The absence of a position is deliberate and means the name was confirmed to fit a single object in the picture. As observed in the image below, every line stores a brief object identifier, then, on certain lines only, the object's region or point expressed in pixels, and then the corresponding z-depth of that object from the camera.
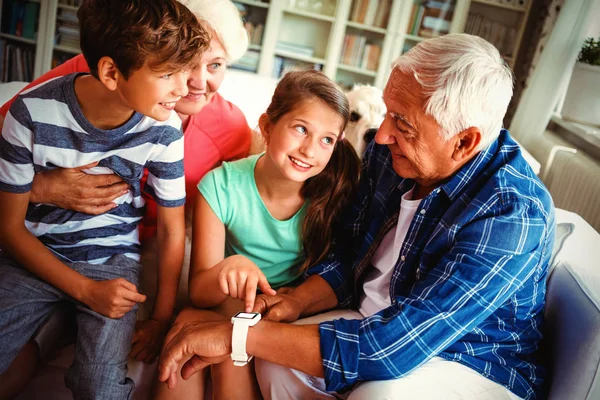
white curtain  3.04
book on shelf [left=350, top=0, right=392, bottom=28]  4.54
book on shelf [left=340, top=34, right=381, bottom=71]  4.62
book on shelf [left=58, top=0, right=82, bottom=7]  4.38
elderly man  1.14
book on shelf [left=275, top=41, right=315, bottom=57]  4.67
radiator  2.29
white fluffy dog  1.89
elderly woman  1.37
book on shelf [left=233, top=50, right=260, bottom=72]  4.65
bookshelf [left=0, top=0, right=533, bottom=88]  4.41
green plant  2.76
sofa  1.18
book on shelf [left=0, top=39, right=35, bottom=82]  4.44
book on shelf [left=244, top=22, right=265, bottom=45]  4.64
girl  1.41
